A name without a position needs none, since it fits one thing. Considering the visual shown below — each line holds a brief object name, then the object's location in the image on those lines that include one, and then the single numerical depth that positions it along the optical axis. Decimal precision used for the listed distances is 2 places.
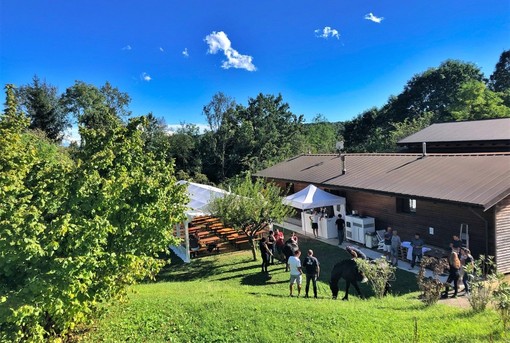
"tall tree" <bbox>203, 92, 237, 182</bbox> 48.16
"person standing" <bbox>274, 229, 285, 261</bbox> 14.75
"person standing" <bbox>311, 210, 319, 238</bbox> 18.81
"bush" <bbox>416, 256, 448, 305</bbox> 8.90
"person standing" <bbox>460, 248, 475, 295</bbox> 10.45
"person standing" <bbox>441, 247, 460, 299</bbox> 10.33
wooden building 11.95
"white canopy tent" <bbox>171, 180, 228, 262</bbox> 16.11
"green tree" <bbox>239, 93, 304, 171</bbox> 48.16
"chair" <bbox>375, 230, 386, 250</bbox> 15.73
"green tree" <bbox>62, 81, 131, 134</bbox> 50.46
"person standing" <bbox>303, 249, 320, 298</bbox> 10.65
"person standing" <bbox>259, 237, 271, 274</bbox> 13.20
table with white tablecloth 13.52
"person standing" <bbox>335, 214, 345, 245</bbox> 17.02
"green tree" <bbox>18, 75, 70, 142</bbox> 47.47
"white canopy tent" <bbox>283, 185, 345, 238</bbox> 18.14
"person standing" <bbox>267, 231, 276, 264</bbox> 14.23
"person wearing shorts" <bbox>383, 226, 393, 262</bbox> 14.31
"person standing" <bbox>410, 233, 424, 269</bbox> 13.13
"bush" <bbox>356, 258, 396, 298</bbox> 9.88
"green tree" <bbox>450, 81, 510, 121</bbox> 38.34
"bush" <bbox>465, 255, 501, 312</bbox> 7.98
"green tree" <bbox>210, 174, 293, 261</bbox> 14.50
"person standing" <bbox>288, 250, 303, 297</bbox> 10.80
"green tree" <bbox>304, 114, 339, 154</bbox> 52.92
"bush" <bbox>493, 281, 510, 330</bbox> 6.58
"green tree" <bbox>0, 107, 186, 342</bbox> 4.92
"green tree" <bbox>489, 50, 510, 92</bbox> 55.06
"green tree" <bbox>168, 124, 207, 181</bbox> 47.84
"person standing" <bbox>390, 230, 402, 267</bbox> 13.61
